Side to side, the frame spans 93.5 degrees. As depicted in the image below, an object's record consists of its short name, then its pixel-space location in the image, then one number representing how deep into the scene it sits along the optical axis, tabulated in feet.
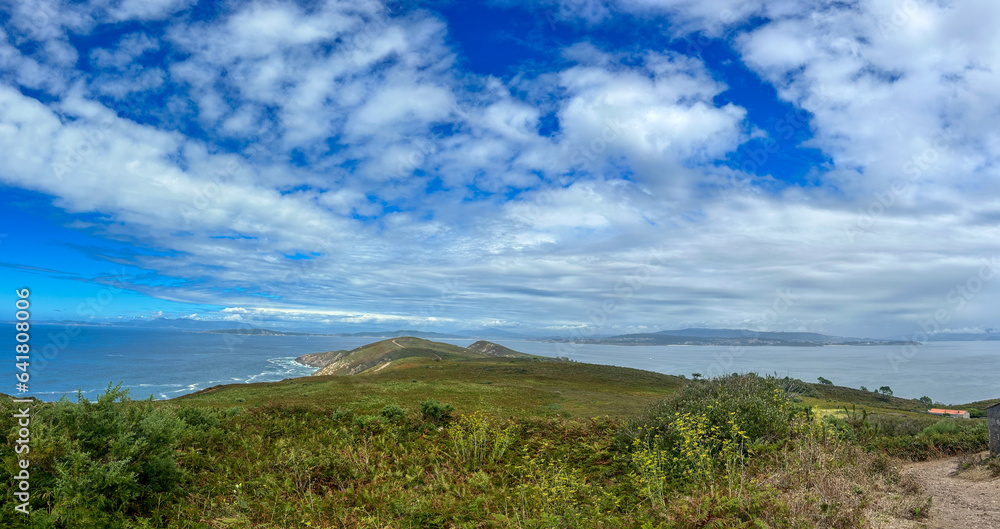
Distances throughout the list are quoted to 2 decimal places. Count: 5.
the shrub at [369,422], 38.40
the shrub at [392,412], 40.73
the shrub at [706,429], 26.05
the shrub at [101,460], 20.63
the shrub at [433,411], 41.75
